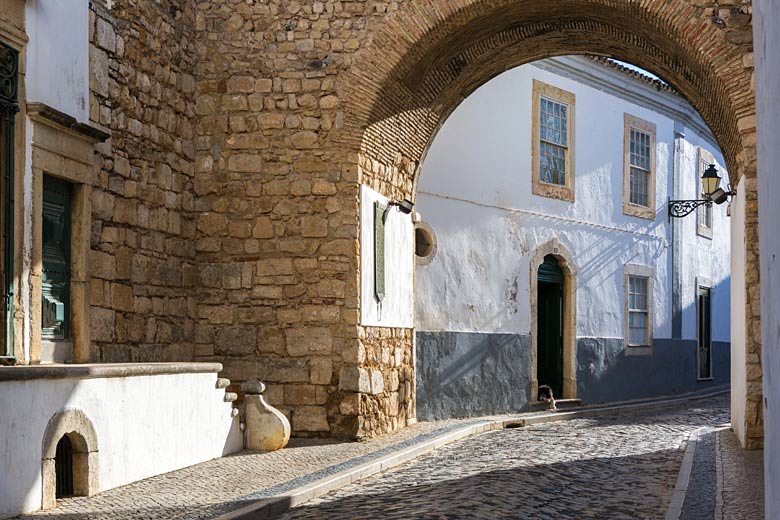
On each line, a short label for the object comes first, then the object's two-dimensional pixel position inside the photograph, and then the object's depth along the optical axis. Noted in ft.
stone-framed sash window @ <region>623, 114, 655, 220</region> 66.85
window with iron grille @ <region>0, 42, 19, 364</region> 27.17
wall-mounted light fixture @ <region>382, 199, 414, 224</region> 42.11
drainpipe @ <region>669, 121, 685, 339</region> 72.43
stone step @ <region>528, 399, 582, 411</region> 56.76
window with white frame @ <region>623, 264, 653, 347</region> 66.80
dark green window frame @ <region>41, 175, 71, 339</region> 29.50
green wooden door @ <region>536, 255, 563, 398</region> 60.64
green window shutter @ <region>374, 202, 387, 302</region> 40.27
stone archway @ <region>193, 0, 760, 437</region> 37.70
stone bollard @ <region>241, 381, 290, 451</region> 33.53
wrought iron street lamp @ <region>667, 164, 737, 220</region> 39.68
